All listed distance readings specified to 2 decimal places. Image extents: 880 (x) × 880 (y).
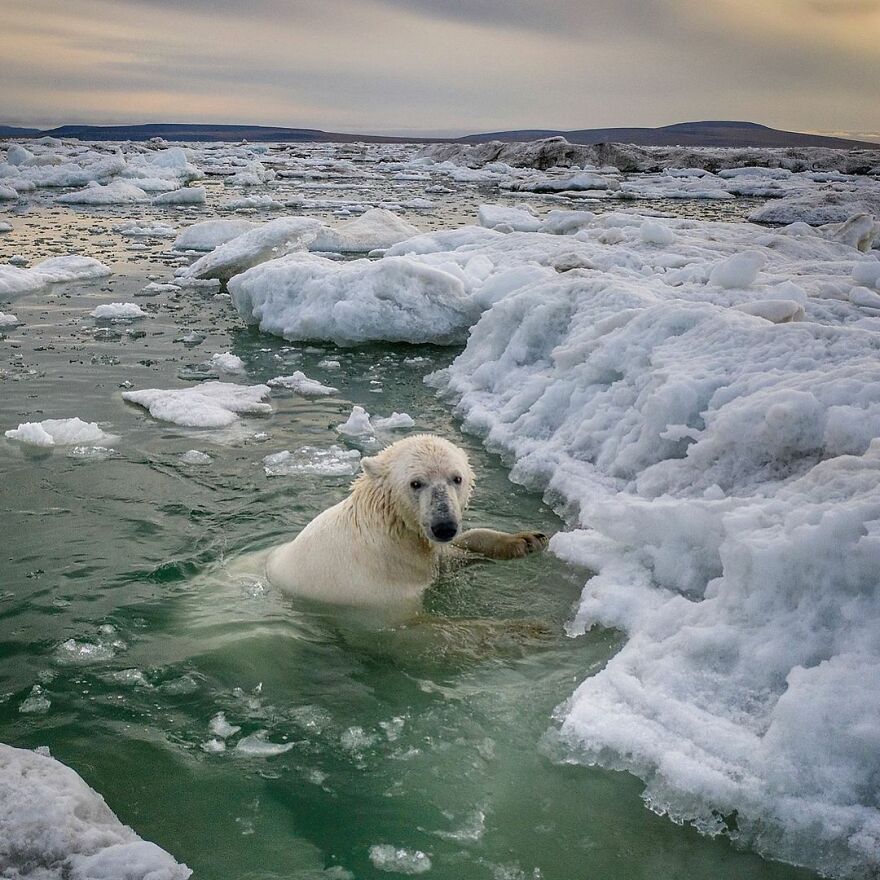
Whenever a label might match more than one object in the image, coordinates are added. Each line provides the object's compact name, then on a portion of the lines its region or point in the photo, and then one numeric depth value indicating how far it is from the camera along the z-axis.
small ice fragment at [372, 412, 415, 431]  7.23
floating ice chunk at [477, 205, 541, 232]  16.38
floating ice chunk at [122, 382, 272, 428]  7.27
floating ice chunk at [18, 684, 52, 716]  3.55
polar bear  4.27
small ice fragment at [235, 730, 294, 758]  3.33
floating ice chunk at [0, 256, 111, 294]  12.46
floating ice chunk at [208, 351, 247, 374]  8.95
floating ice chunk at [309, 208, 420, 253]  16.48
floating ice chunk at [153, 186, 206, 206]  27.09
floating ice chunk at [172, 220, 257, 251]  16.91
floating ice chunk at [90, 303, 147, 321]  10.90
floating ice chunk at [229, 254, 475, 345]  10.11
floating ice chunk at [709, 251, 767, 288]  7.80
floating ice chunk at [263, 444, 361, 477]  6.31
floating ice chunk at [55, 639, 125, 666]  3.94
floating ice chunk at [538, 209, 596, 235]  14.84
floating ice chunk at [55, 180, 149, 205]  26.77
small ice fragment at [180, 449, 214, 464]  6.43
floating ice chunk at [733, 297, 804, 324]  6.70
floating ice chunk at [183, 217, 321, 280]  12.96
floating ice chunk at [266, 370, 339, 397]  8.23
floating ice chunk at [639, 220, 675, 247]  11.65
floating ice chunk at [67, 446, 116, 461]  6.41
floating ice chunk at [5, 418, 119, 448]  6.57
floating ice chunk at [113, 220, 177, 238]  19.39
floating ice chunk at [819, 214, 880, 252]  12.86
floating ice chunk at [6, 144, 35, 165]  36.78
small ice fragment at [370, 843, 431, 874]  2.74
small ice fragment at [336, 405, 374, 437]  7.05
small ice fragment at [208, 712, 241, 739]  3.45
